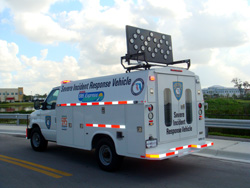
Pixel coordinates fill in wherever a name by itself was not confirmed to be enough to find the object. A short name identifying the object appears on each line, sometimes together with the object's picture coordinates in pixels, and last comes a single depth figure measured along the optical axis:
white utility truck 5.82
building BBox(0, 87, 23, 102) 103.56
